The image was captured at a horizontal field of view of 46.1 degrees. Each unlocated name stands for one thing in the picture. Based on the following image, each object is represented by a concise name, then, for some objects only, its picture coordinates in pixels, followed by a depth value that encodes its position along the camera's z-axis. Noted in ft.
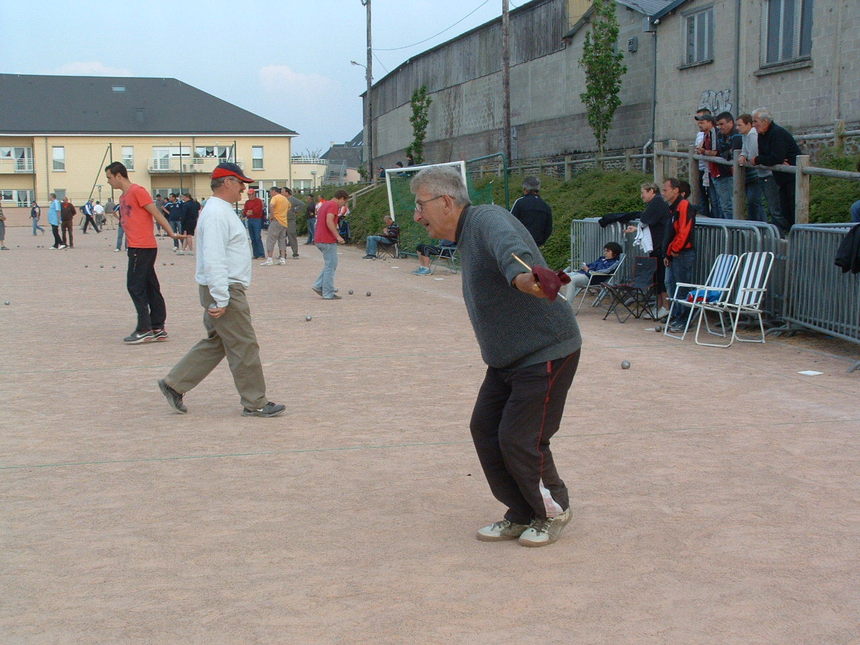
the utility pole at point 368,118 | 166.20
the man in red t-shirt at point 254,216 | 85.30
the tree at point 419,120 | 155.26
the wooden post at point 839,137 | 56.54
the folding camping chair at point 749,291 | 37.11
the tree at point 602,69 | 99.04
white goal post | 82.38
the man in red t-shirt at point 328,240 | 53.57
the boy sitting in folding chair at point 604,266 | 47.14
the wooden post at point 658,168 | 53.08
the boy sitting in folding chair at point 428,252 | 72.54
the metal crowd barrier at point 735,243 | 38.52
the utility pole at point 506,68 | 108.78
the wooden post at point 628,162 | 76.28
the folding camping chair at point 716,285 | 38.32
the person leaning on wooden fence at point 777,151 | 42.04
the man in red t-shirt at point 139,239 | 38.45
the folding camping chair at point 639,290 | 43.27
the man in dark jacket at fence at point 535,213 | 46.85
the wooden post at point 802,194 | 40.04
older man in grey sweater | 15.15
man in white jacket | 24.73
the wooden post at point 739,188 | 44.16
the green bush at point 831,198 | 43.45
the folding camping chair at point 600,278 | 47.01
